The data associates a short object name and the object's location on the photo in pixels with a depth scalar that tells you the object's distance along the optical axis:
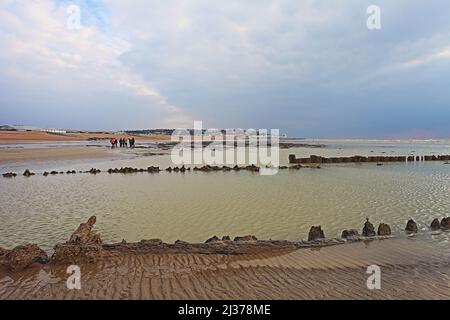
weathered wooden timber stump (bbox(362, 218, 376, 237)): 7.87
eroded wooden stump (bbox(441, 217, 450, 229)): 8.56
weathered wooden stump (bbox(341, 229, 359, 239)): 7.75
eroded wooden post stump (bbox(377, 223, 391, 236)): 7.97
